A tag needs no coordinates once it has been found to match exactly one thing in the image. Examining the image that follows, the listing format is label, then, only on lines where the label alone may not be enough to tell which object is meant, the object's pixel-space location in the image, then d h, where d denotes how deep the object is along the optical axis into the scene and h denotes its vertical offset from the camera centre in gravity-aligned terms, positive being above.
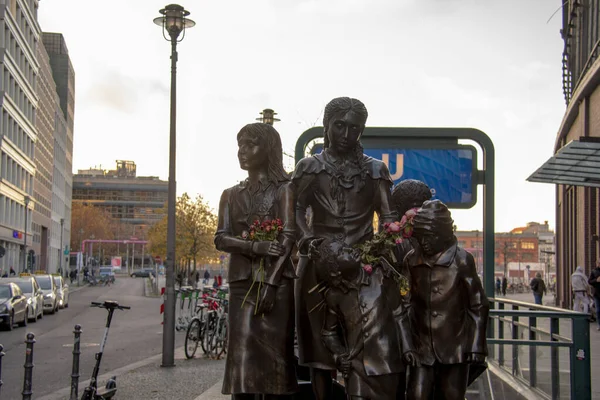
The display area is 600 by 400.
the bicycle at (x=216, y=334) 17.38 -1.32
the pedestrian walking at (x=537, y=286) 35.84 -0.49
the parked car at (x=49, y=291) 35.53 -1.00
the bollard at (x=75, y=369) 10.67 -1.26
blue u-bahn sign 10.59 +1.37
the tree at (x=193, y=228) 64.94 +3.18
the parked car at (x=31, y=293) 30.05 -0.90
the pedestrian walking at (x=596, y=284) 21.98 -0.22
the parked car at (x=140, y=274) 119.73 -0.72
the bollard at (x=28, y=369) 9.65 -1.15
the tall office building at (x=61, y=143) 104.19 +16.15
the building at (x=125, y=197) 195.88 +16.42
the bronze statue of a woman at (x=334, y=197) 6.07 +0.54
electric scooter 9.95 -1.39
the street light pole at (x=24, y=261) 72.12 +0.54
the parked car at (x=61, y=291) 38.66 -1.06
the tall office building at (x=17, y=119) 64.06 +11.98
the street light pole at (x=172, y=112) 17.03 +3.16
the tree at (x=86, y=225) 135.62 +6.98
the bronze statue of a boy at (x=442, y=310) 5.71 -0.25
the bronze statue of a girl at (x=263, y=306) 6.36 -0.26
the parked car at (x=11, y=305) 25.77 -1.15
